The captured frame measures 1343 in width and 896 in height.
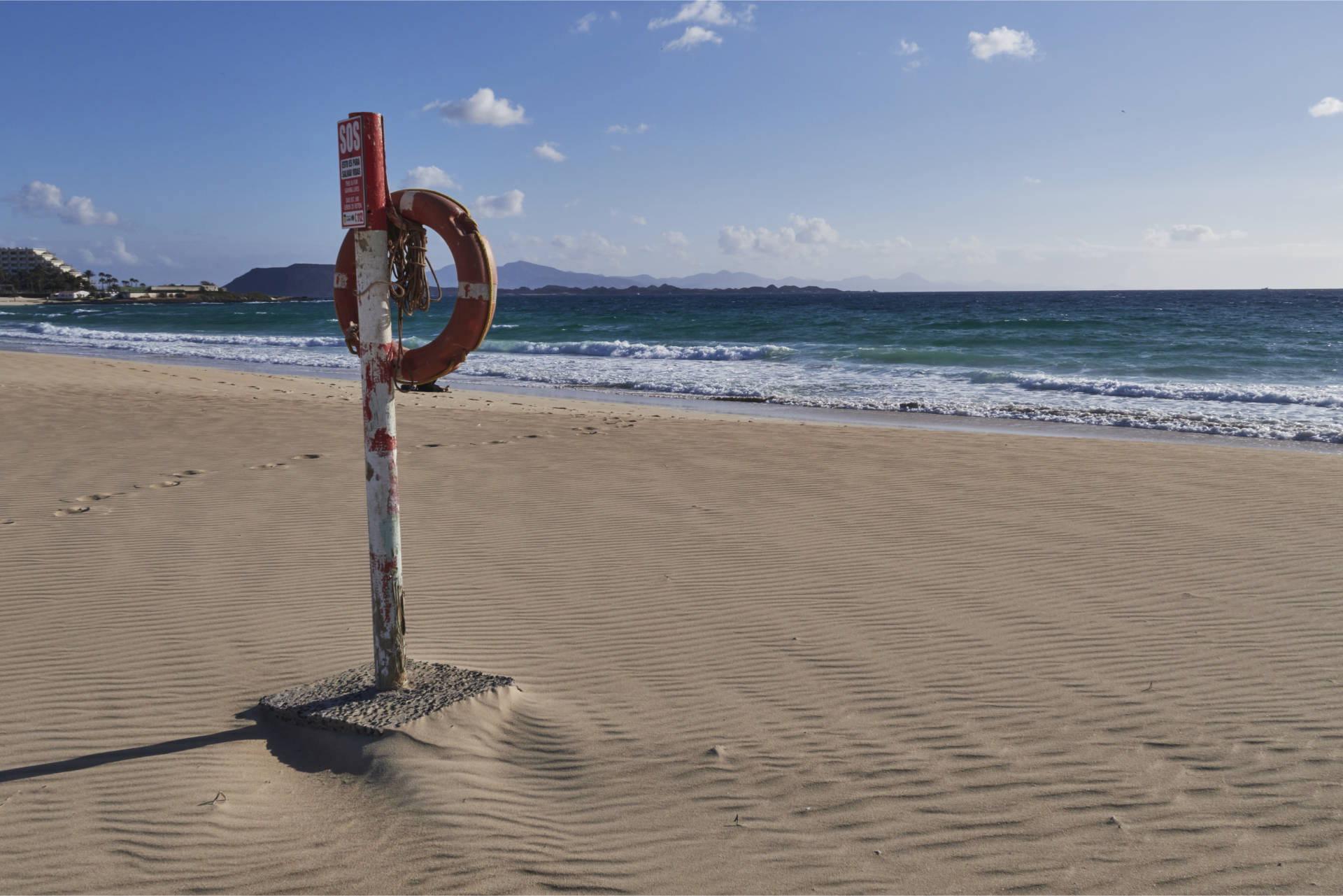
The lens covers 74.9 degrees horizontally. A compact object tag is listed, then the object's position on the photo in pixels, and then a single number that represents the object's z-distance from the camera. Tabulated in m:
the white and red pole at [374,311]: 3.47
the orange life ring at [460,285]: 3.44
